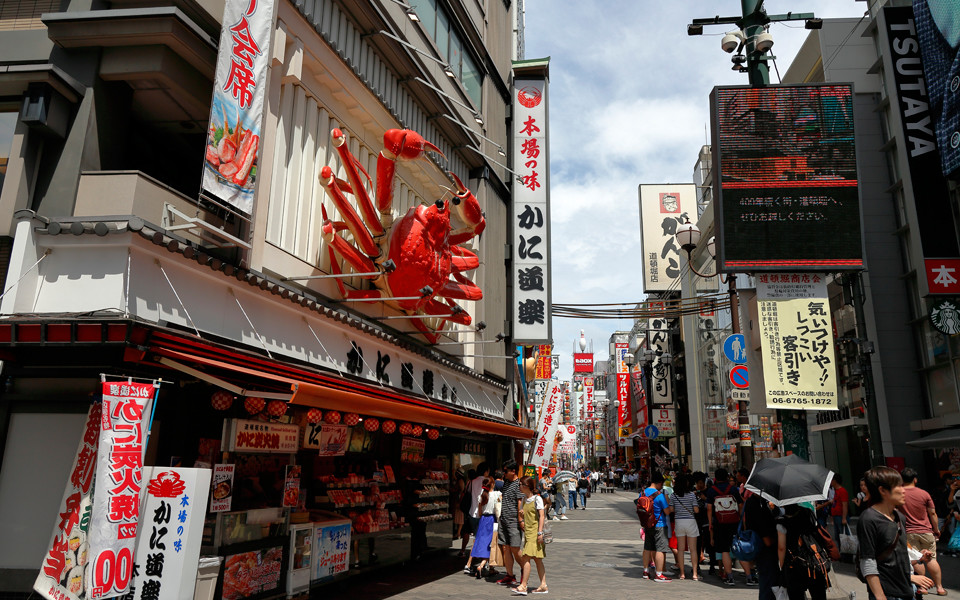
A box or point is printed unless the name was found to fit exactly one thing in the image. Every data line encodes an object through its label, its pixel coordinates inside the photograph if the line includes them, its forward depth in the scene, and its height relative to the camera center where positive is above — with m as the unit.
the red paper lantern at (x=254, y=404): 7.72 +0.49
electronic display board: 14.39 +6.33
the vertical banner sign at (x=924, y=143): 16.62 +8.35
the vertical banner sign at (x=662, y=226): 39.94 +14.30
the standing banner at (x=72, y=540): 5.85 -0.92
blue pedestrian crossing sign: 18.88 +3.06
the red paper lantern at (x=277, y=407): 8.03 +0.48
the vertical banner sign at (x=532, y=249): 20.16 +6.36
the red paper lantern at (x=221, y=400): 7.62 +0.53
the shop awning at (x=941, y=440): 15.87 +0.36
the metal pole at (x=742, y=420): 13.71 +0.72
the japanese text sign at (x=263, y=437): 7.89 +0.11
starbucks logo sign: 16.66 +3.63
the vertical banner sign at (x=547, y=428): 25.91 +0.86
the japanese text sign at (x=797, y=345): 13.02 +2.25
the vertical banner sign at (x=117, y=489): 5.59 -0.42
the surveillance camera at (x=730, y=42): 14.55 +9.45
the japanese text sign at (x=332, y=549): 9.41 -1.59
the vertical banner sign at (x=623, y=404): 65.19 +4.75
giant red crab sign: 11.09 +3.99
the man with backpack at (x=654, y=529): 11.62 -1.45
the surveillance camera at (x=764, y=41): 14.19 +9.19
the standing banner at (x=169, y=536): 5.97 -0.89
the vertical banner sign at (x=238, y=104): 7.46 +4.19
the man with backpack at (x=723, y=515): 11.38 -1.16
